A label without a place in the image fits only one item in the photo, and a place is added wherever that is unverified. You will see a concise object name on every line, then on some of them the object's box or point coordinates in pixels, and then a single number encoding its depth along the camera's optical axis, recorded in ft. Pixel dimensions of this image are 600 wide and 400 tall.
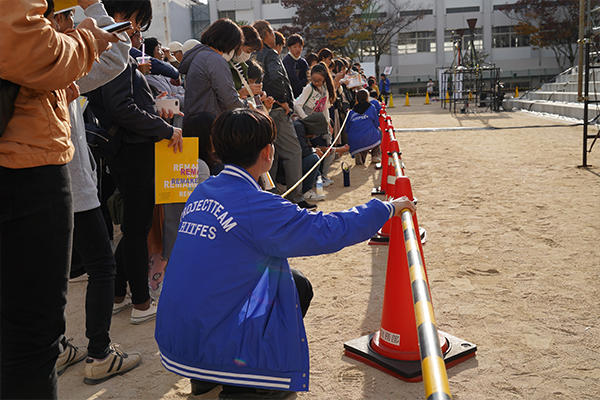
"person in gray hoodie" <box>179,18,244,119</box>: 13.83
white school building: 152.35
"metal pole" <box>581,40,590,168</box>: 25.59
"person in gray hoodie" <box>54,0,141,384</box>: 8.60
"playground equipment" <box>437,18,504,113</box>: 70.79
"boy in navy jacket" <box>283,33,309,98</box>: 25.29
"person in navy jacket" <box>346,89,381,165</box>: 31.42
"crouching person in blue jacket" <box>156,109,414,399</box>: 6.97
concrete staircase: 55.83
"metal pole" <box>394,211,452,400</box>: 4.61
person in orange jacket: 5.23
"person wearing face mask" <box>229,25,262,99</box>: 16.27
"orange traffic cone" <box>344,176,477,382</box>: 9.64
